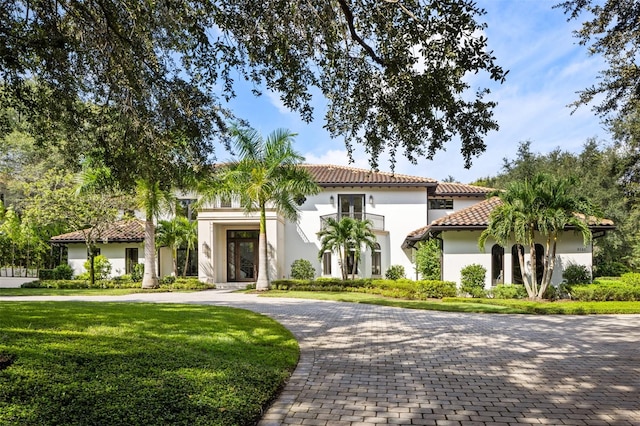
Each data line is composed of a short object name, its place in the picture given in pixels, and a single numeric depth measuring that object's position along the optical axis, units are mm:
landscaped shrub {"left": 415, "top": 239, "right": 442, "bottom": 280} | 21047
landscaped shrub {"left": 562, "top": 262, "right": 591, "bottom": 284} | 18047
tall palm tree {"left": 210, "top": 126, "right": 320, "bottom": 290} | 20484
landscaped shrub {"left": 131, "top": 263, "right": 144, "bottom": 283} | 25634
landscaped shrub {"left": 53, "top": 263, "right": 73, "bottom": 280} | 26906
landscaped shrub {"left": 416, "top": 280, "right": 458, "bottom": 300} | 17922
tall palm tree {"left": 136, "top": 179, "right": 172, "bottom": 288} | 21422
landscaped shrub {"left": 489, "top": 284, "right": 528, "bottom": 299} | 17555
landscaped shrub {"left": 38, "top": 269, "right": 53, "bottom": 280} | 27027
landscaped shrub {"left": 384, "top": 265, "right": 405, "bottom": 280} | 25483
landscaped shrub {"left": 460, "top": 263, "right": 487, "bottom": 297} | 18562
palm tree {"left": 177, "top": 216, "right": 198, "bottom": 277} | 25625
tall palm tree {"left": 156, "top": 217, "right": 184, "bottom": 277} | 25172
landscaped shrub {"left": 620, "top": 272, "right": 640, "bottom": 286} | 18375
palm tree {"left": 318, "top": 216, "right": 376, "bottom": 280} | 22234
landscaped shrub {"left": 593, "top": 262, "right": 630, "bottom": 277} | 30039
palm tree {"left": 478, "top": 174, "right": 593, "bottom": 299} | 15953
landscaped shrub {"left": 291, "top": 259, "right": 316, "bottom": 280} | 25406
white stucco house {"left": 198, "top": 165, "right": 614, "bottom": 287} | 25359
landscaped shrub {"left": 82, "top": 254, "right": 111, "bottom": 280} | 26000
